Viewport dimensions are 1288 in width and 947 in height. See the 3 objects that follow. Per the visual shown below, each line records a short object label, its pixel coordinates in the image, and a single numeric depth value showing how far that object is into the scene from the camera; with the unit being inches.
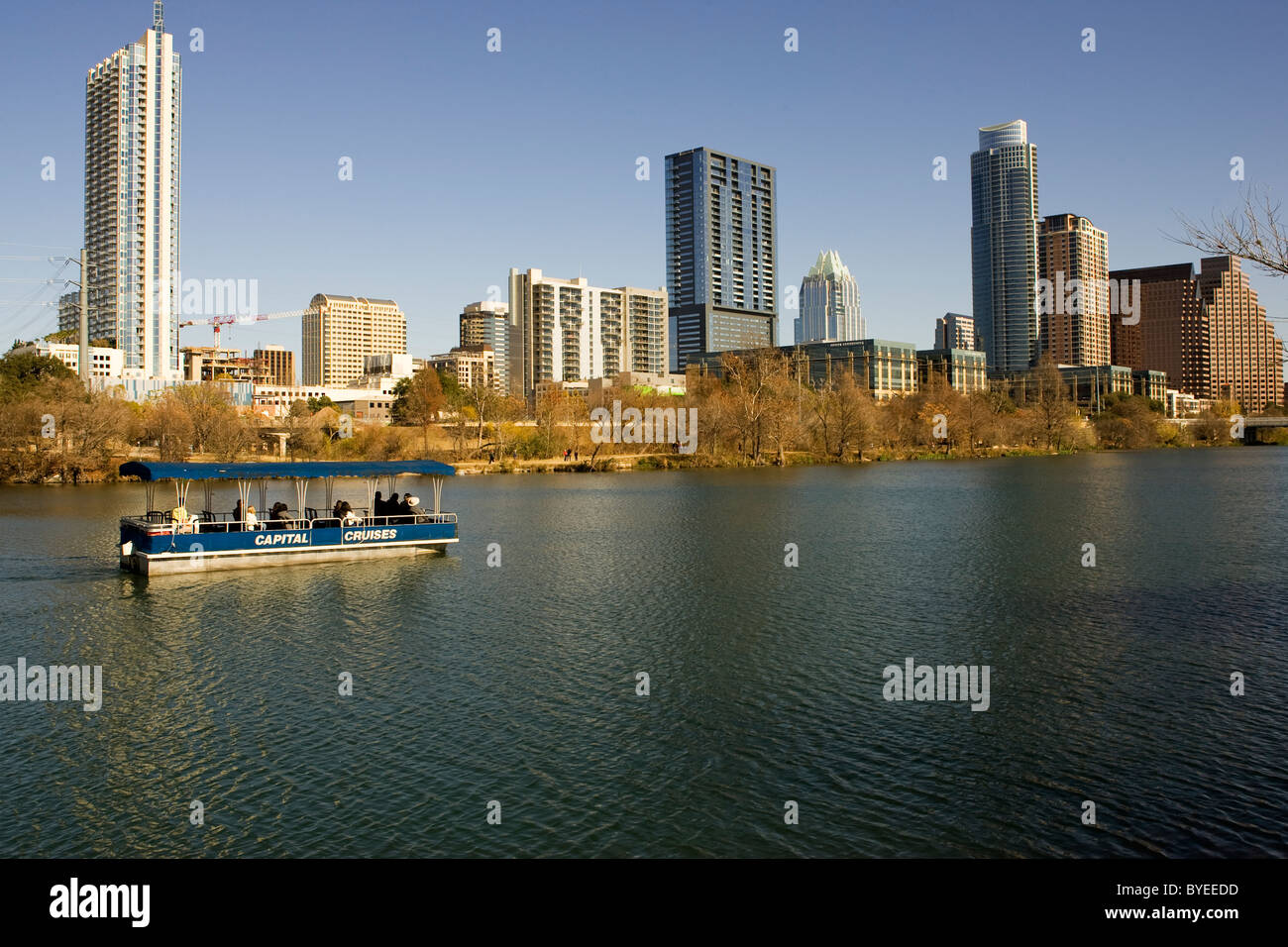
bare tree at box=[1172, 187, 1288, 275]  669.3
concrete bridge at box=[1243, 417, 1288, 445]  7411.4
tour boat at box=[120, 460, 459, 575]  1454.2
